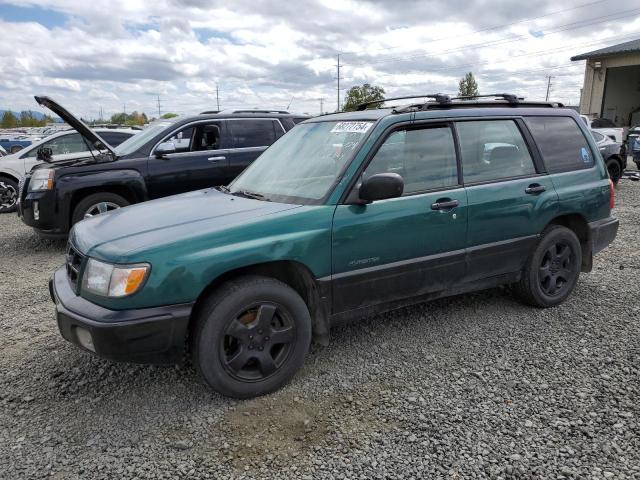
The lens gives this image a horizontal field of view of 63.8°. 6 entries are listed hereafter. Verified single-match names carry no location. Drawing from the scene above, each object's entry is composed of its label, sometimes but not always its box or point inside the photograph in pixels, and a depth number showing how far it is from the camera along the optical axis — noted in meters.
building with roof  28.30
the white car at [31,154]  10.27
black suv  6.63
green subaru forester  2.87
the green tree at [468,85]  61.09
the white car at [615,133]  15.90
